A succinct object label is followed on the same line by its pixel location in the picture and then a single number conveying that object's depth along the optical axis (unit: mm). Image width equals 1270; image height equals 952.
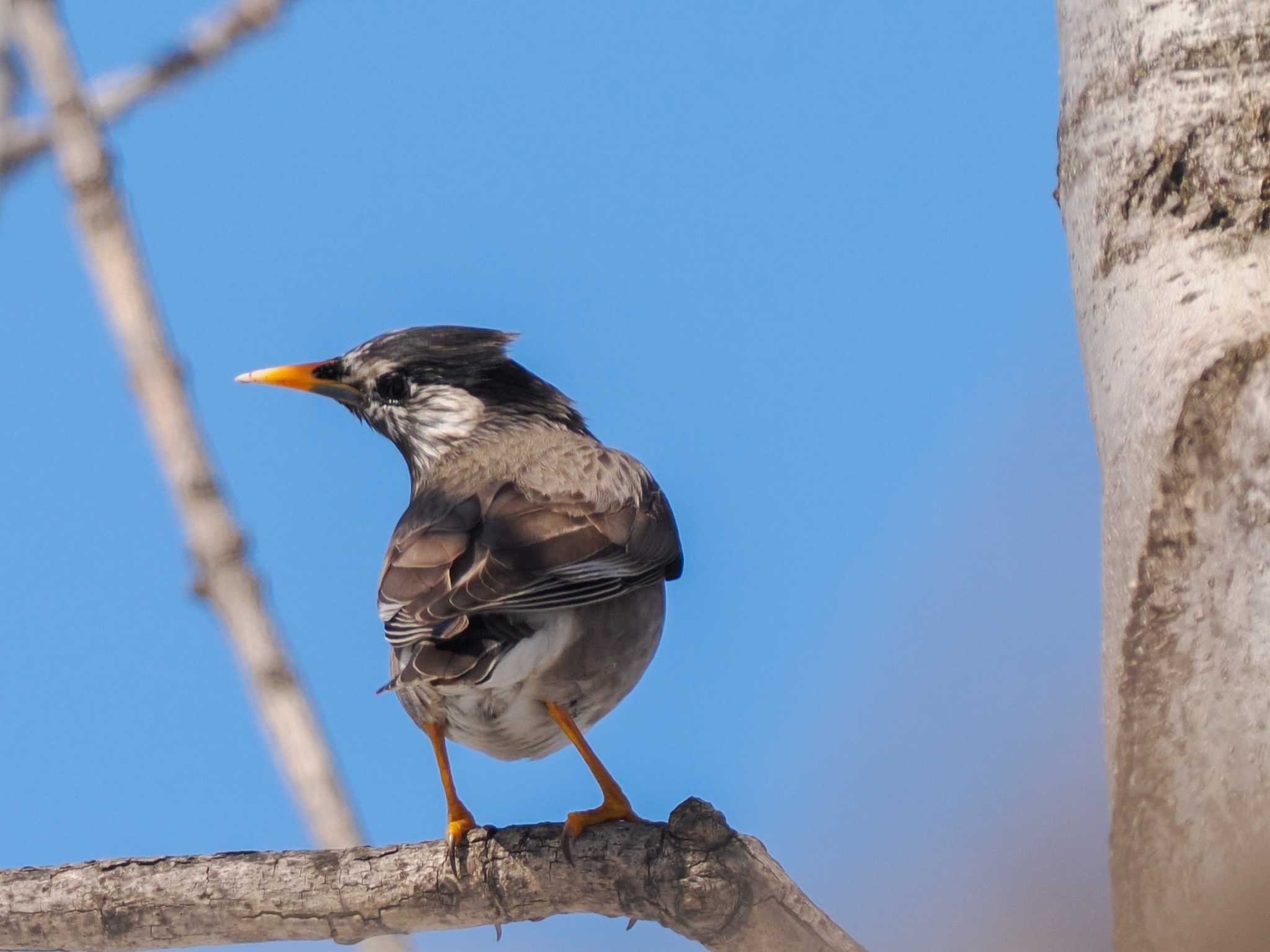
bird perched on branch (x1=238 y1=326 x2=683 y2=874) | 8641
